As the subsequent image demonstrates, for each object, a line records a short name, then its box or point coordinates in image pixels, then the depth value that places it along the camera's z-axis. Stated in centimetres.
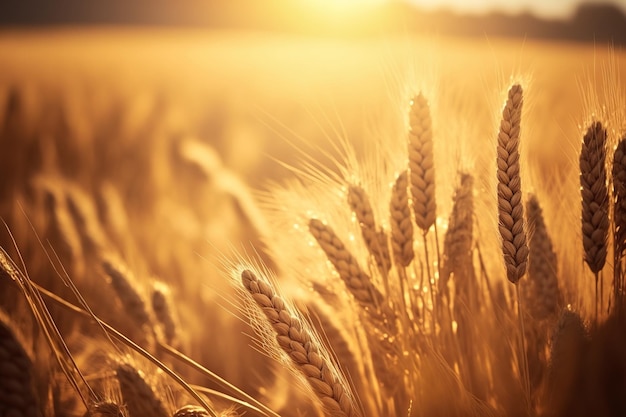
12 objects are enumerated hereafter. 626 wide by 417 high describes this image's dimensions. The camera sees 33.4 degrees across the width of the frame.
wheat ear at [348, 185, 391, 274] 66
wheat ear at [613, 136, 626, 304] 63
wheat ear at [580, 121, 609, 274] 63
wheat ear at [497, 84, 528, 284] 61
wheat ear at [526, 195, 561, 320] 67
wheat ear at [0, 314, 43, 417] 57
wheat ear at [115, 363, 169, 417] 63
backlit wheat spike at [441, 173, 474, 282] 66
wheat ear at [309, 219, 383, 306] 65
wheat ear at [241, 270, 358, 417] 59
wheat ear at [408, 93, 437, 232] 65
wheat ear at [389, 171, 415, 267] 65
